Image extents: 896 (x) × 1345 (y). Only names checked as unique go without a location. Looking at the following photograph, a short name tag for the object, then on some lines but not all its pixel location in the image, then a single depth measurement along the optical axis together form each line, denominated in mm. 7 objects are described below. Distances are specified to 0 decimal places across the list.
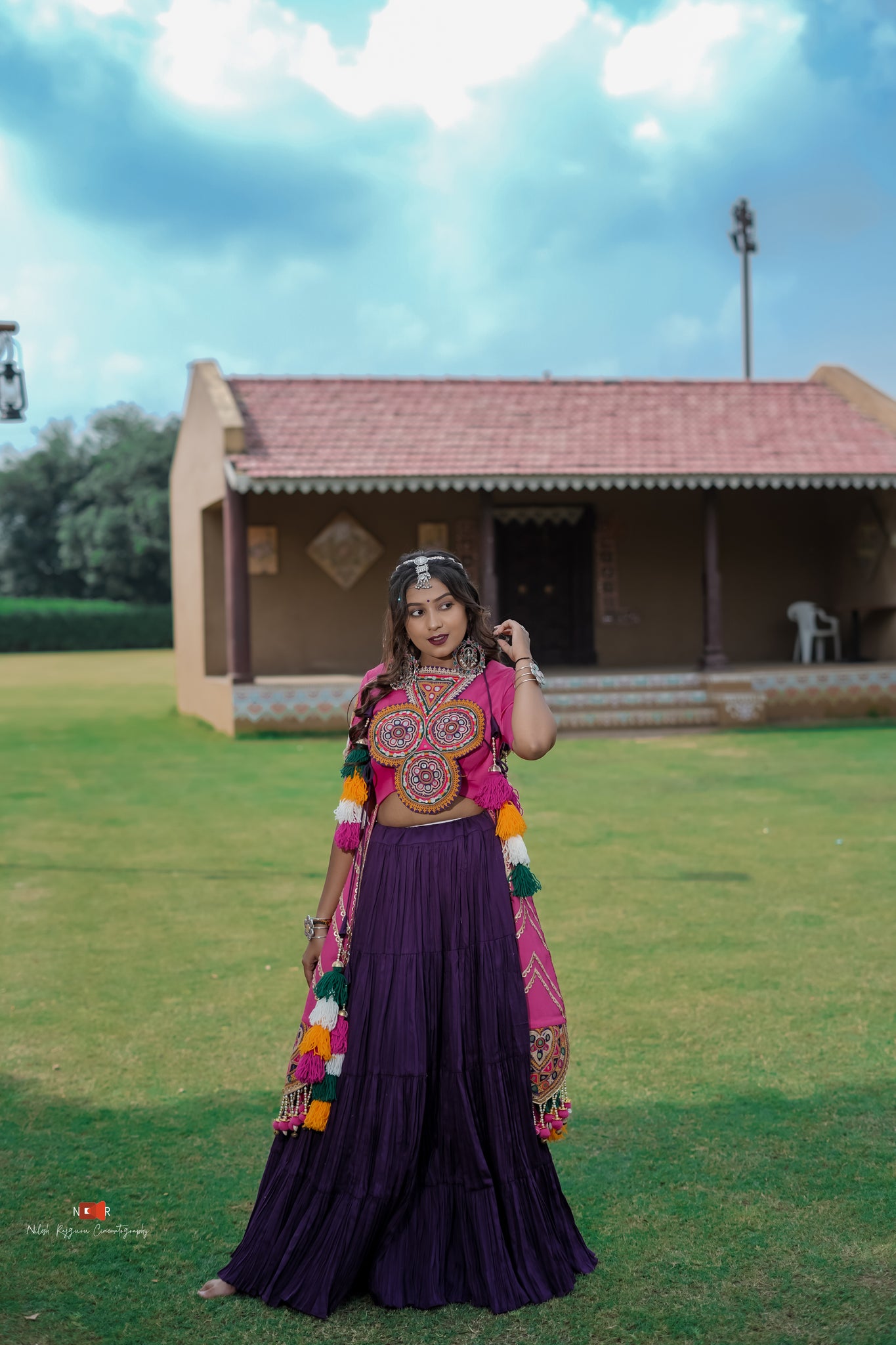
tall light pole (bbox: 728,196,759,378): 30875
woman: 2629
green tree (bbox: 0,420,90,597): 47875
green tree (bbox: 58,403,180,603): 43906
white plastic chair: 16062
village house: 13992
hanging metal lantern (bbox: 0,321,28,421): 10211
